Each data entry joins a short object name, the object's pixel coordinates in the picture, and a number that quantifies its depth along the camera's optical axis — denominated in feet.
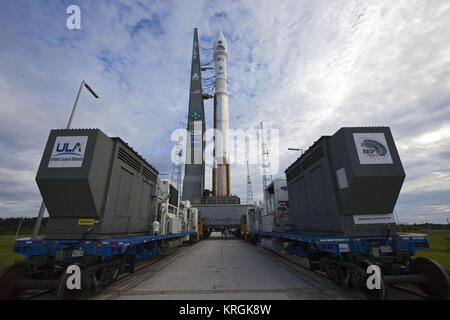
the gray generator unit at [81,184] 15.96
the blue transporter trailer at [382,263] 12.91
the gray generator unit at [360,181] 16.29
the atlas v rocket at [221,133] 118.11
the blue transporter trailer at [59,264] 12.98
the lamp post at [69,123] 23.98
